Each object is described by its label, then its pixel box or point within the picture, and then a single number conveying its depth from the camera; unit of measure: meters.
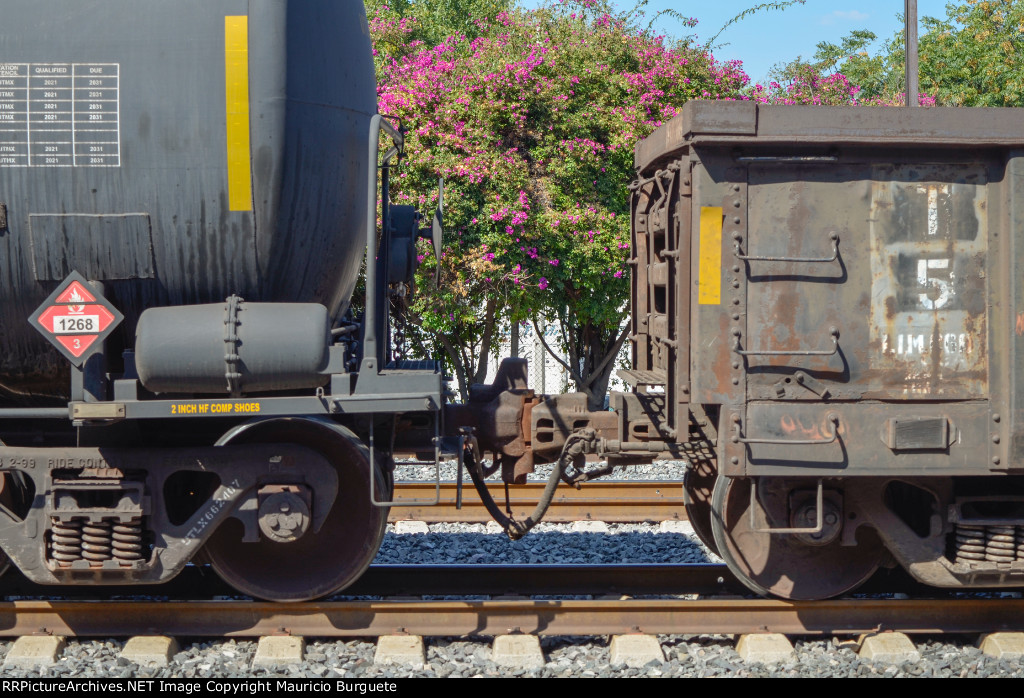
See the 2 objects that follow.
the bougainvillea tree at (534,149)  12.16
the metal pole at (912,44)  10.35
